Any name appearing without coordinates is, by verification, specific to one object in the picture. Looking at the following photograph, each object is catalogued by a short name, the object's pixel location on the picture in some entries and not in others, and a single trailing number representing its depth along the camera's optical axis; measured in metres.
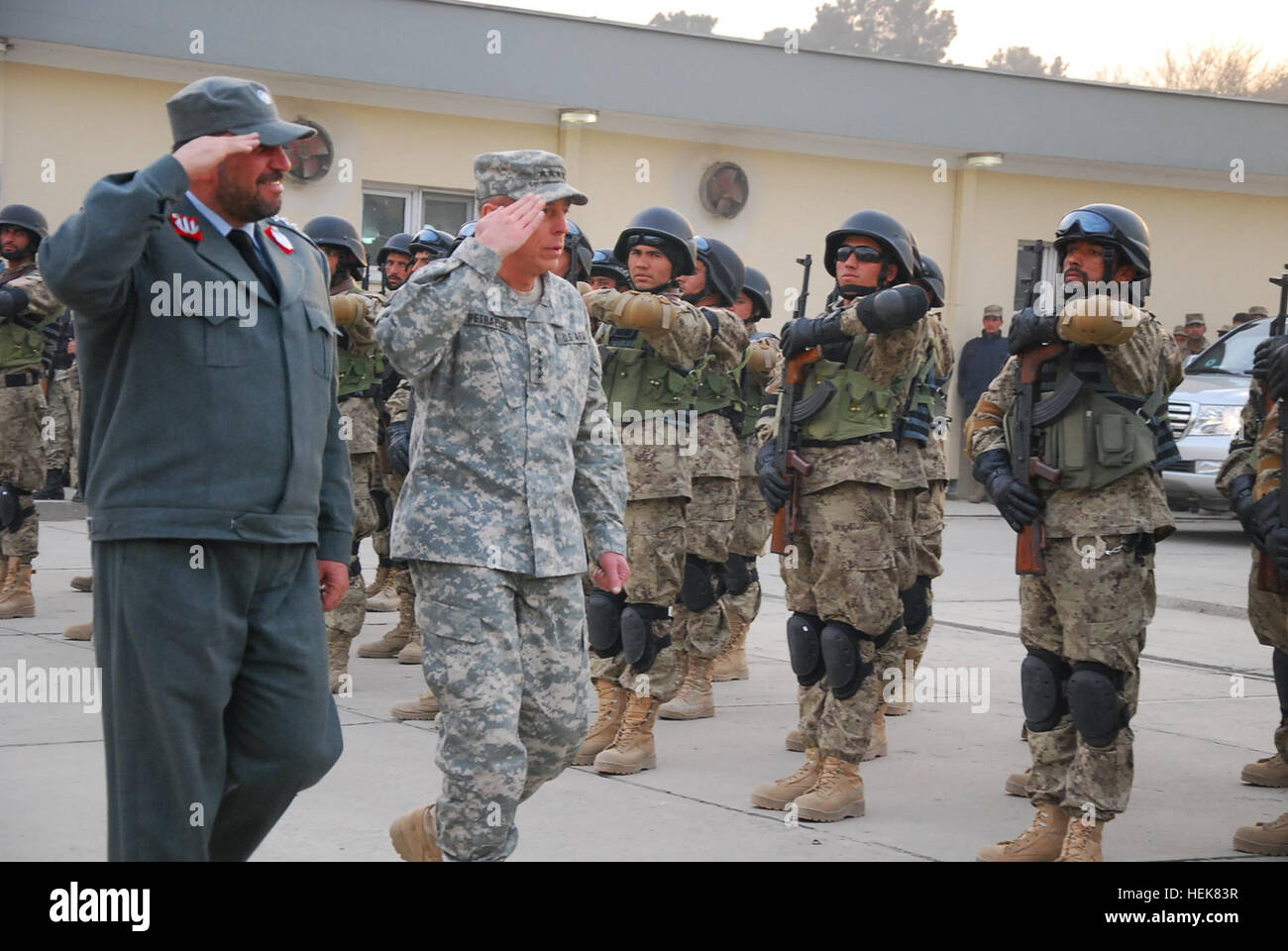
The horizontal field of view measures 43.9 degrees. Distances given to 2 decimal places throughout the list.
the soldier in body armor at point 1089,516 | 5.17
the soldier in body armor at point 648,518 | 6.61
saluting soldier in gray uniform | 3.54
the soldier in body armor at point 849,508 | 5.91
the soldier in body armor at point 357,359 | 8.20
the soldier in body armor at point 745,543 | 8.93
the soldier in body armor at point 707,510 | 7.75
